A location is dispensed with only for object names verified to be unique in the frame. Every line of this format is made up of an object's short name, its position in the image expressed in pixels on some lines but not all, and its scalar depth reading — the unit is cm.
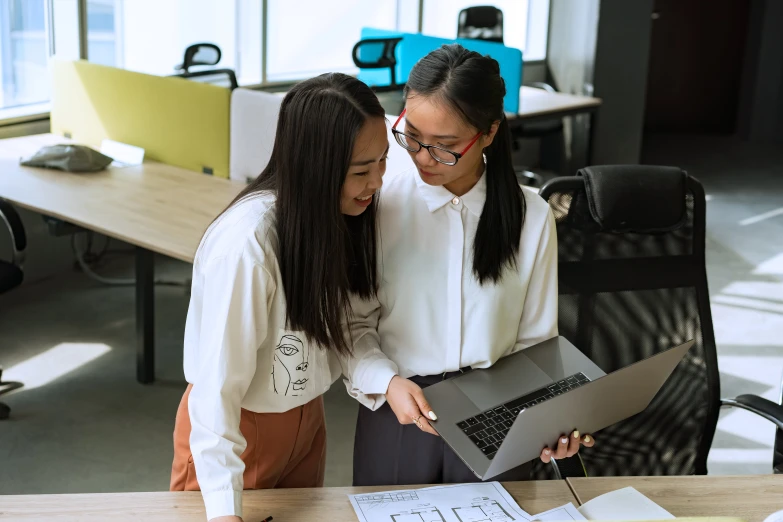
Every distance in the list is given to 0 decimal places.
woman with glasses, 148
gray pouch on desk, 364
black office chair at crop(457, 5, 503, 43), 593
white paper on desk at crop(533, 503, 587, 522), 140
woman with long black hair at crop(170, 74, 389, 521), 126
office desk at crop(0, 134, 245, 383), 299
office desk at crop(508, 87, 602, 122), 530
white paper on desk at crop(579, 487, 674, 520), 142
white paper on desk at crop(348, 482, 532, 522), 138
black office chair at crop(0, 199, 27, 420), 298
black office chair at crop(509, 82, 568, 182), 558
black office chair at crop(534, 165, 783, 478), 188
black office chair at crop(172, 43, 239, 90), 429
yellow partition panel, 375
